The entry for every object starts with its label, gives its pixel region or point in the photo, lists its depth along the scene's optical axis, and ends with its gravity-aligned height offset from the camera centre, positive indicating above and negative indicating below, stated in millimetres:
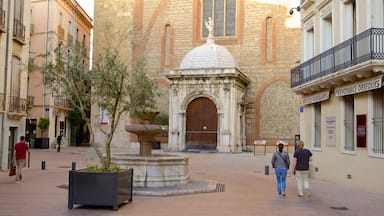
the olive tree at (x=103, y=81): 10438 +1247
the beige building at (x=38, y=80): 37594 +4395
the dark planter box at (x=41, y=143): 36844 -1060
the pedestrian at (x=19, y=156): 14133 -861
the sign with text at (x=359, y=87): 12688 +1546
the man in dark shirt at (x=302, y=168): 12273 -953
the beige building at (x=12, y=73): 17688 +2478
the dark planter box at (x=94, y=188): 9047 -1194
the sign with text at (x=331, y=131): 16406 +149
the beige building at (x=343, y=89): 13172 +1653
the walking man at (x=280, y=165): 12273 -883
